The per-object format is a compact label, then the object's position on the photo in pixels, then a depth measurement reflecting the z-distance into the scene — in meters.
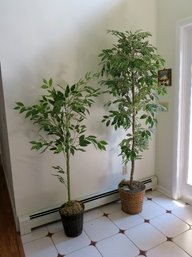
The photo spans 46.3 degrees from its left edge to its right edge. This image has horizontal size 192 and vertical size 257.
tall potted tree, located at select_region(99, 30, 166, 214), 2.06
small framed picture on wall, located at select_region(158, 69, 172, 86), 2.50
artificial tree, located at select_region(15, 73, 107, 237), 1.88
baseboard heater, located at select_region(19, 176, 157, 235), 2.17
